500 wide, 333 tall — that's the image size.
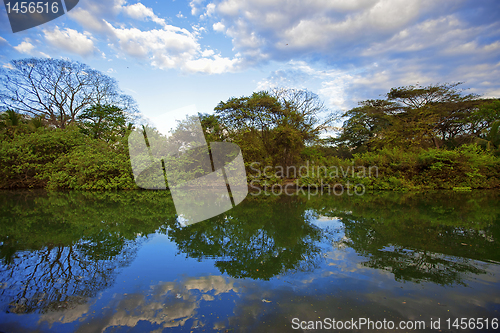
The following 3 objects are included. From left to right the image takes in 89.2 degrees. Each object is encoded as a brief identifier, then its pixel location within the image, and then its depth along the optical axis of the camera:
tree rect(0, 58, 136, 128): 23.28
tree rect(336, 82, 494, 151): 19.86
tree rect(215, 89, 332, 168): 16.05
